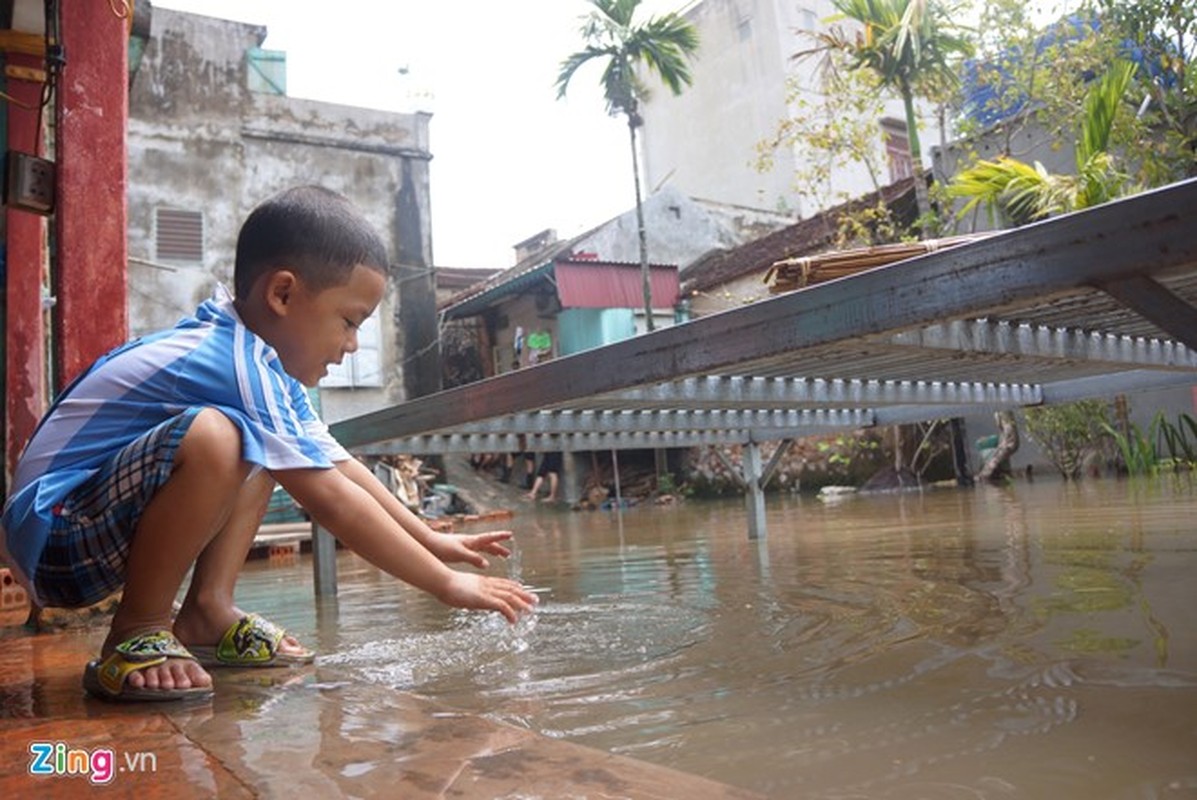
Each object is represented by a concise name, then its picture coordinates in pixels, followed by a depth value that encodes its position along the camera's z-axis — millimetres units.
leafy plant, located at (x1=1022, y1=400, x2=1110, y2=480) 9859
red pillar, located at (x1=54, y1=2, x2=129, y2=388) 2863
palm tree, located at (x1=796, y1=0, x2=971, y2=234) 10898
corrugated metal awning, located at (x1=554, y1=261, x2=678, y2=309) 16688
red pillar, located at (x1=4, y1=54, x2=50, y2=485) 3834
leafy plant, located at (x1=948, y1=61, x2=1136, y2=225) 7734
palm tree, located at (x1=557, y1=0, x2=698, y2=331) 15008
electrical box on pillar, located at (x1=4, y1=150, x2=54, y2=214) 2941
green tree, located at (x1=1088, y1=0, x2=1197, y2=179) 8703
